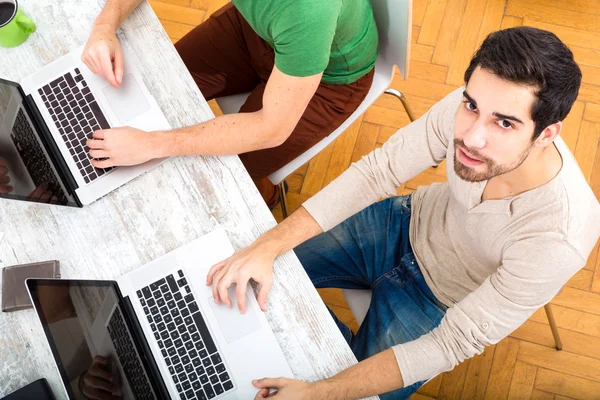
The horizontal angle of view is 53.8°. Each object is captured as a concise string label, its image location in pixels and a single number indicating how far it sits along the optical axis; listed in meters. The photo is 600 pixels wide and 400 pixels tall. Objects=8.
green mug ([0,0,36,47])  1.34
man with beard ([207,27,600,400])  1.05
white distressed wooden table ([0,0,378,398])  1.14
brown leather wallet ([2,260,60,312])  1.18
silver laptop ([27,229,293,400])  1.08
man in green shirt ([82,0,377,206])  1.18
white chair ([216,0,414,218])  1.41
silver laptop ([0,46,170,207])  1.24
